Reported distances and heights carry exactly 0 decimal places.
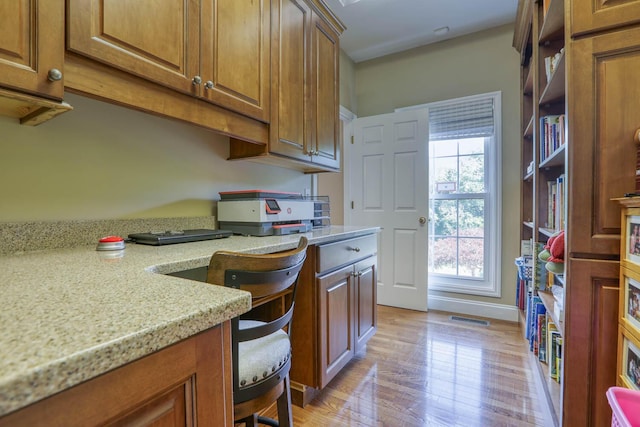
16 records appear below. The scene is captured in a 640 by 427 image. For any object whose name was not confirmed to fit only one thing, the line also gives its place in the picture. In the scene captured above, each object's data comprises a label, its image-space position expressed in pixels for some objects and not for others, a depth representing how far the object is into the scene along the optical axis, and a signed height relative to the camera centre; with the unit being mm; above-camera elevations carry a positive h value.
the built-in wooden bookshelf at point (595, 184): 992 +87
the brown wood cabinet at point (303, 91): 1622 +732
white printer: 1497 -14
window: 2721 +151
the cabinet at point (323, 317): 1484 -562
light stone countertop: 301 -149
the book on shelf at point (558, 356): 1364 -673
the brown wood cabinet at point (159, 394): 325 -236
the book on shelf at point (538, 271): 1717 -352
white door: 2877 +154
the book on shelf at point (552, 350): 1417 -676
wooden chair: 766 -348
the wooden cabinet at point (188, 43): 899 +601
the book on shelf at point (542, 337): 1649 -712
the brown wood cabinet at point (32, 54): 730 +398
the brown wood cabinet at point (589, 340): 1000 -442
